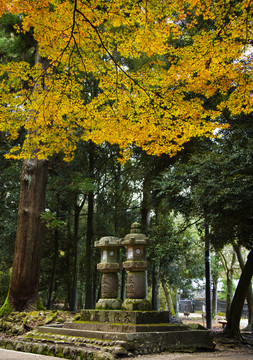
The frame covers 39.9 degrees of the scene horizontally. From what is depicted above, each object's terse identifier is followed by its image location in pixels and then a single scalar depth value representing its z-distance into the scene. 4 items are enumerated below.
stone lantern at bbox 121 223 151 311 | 8.29
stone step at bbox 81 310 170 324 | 7.73
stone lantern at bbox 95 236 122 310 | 8.80
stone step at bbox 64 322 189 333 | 7.28
